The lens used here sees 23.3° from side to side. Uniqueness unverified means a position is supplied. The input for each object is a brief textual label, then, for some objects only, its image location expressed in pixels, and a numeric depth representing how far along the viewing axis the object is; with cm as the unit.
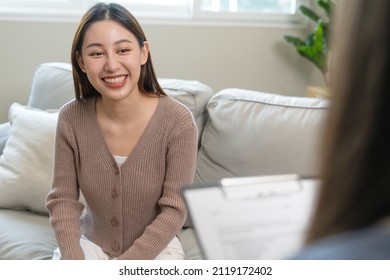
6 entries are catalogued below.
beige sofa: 245
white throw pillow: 253
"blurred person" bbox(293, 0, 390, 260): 82
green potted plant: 341
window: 338
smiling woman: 215
